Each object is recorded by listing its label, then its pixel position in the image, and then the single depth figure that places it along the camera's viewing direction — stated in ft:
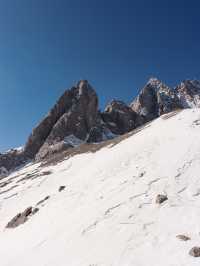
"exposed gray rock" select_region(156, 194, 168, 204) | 46.98
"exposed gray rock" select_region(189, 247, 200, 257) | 32.33
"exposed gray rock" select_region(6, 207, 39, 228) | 67.92
